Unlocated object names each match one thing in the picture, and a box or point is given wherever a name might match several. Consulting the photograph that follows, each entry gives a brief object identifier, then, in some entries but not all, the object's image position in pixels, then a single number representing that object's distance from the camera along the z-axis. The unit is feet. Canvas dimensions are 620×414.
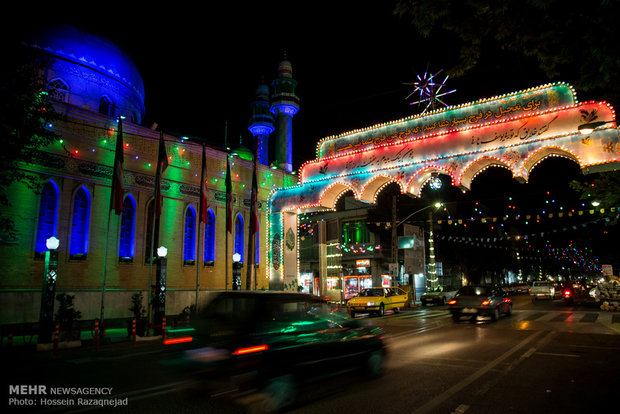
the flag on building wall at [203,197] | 70.59
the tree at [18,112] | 45.37
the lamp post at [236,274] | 71.17
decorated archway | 54.08
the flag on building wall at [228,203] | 74.49
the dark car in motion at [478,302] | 61.26
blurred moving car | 20.62
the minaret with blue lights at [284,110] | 111.96
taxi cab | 79.98
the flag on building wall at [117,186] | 60.85
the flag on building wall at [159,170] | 64.44
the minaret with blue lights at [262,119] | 145.28
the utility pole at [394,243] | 97.51
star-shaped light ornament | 73.15
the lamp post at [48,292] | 45.83
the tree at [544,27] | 21.27
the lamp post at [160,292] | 56.70
